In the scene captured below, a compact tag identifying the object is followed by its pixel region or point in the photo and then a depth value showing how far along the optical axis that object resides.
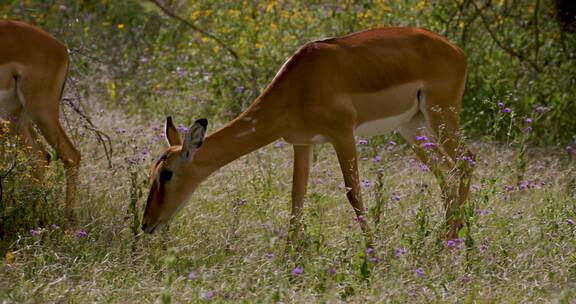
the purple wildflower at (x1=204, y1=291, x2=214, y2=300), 8.89
